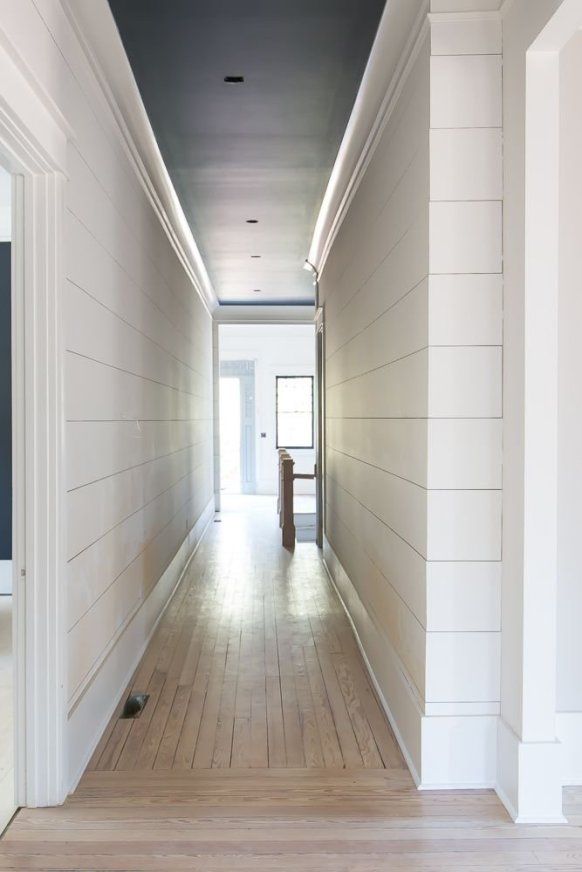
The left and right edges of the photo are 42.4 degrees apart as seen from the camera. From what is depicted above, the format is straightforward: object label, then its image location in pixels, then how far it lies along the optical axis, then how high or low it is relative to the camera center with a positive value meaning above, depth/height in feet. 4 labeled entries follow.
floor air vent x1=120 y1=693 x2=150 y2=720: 10.72 -4.23
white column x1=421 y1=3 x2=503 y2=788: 8.16 +0.18
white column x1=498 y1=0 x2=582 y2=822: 7.52 -0.53
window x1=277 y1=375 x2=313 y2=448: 43.14 +0.42
